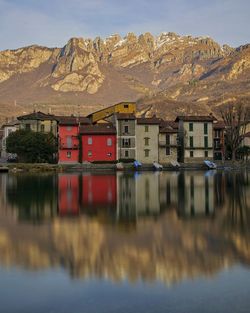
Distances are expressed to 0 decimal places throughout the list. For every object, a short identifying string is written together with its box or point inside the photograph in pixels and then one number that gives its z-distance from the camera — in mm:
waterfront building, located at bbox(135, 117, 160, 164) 94125
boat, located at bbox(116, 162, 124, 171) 84450
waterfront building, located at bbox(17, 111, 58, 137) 97062
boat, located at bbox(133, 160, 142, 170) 86850
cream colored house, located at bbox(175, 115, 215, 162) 96938
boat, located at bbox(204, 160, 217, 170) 87750
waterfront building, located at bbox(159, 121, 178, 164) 95500
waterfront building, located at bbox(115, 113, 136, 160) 93000
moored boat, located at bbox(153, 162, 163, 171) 85938
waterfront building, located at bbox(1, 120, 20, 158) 115500
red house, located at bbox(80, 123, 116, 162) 92250
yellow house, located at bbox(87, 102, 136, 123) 109062
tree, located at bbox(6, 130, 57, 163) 85375
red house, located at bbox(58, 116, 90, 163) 91812
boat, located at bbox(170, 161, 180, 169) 88750
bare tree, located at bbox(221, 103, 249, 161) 97694
